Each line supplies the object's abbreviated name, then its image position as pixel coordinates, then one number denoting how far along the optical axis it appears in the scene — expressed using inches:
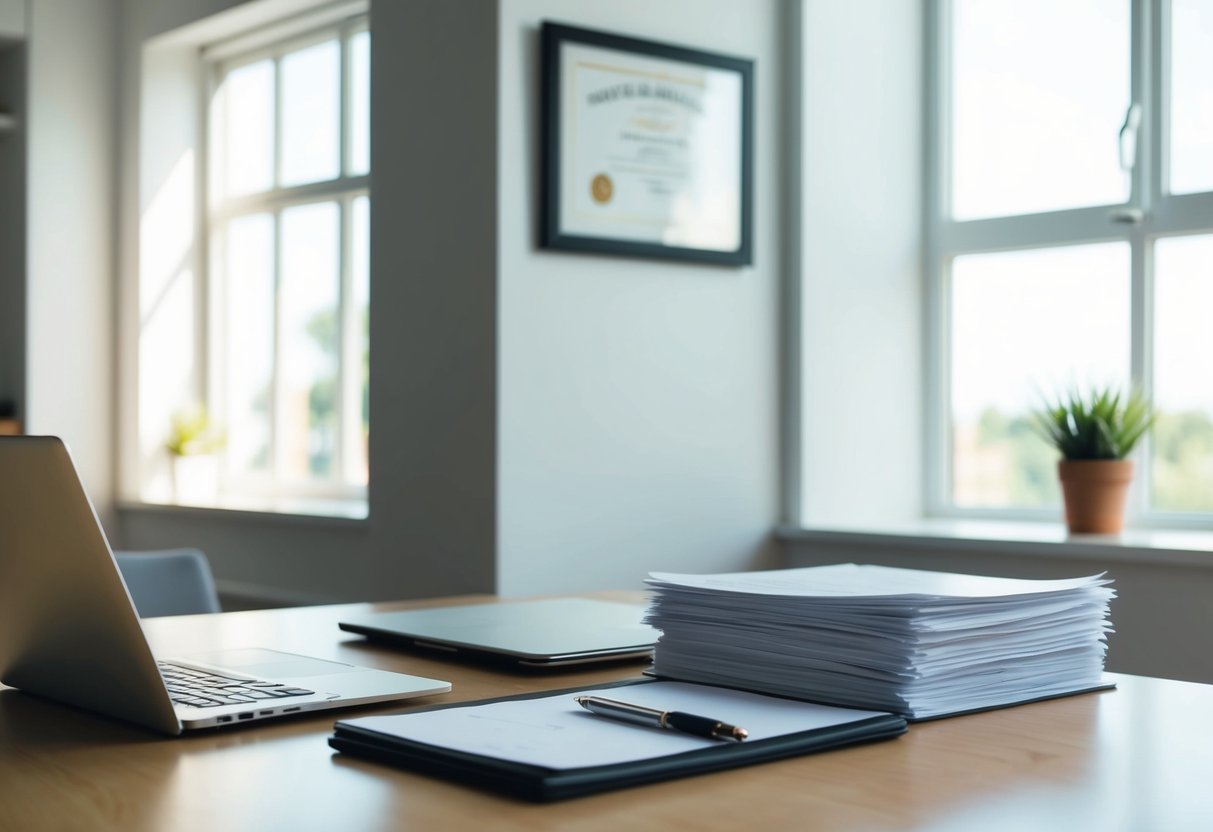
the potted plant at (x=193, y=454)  168.2
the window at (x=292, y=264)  159.3
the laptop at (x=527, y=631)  45.4
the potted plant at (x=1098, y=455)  111.6
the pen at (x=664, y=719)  30.8
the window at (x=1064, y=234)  119.8
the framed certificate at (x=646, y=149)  115.2
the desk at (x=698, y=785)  26.8
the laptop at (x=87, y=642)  33.1
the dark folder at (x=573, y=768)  27.9
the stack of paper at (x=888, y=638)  35.5
